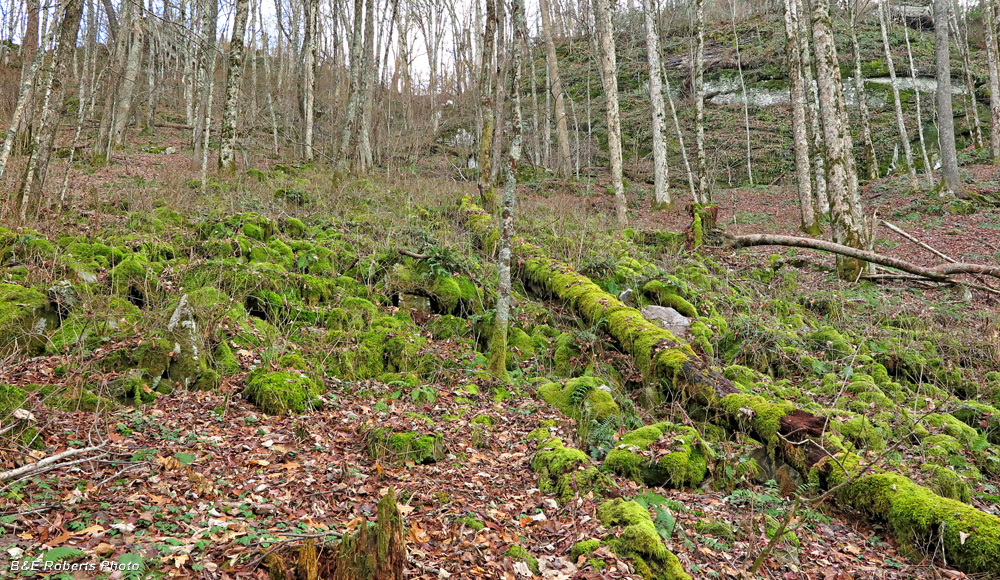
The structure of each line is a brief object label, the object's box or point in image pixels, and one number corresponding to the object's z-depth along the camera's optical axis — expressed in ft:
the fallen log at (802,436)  12.84
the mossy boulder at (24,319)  17.20
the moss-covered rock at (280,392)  17.44
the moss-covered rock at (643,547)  11.51
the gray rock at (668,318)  26.93
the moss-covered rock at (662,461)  15.88
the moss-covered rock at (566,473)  14.55
